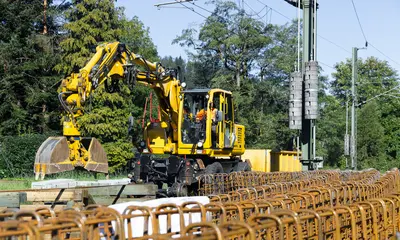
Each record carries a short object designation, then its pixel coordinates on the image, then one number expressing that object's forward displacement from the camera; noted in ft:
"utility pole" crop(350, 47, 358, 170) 124.83
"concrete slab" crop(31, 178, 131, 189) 40.29
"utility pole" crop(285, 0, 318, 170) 73.92
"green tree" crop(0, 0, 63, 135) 133.59
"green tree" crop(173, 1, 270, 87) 173.17
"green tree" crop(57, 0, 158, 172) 143.84
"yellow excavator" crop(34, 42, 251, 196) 58.23
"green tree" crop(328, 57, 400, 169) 223.10
